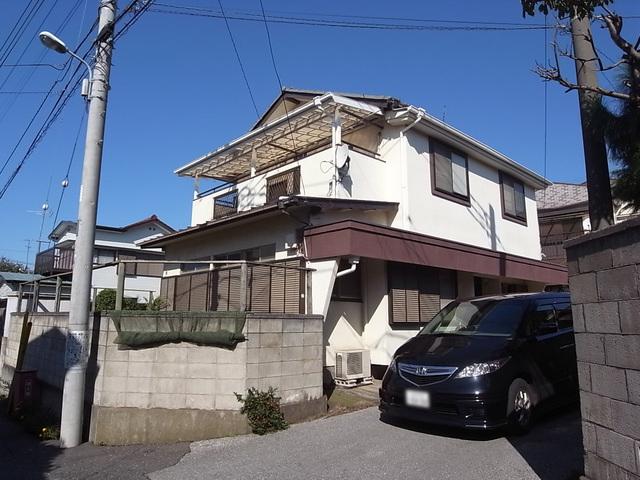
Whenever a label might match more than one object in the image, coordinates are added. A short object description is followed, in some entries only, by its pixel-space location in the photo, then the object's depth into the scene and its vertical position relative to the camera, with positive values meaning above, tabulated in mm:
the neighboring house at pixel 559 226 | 21938 +4202
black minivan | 5543 -612
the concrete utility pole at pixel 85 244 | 6695 +1051
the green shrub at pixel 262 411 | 6609 -1297
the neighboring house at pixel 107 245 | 27844 +4528
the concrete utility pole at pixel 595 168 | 6090 +1883
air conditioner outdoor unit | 9234 -992
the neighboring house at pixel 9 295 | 14056 +1010
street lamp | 7418 +4192
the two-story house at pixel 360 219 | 8961 +2195
